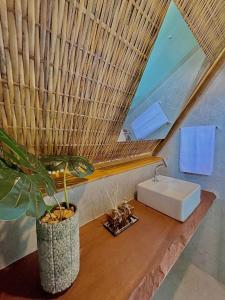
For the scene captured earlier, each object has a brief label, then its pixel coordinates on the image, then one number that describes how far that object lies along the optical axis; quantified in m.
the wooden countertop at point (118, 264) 0.59
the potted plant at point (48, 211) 0.32
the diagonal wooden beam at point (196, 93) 1.23
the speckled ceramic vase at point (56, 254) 0.56
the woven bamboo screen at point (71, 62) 0.46
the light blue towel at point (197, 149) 1.28
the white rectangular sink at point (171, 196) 1.00
